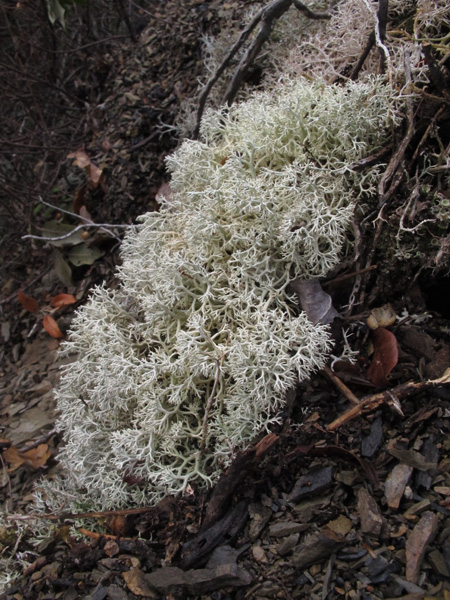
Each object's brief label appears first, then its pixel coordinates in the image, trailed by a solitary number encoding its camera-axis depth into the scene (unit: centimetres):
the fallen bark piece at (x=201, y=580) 39
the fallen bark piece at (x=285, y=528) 40
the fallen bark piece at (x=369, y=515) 38
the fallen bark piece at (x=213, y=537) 41
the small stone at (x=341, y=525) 39
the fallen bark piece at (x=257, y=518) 41
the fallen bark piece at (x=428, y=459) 39
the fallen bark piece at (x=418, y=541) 36
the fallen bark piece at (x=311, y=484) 41
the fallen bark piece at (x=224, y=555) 40
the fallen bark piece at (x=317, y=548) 38
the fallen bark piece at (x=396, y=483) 39
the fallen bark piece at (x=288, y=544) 39
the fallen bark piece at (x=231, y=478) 41
